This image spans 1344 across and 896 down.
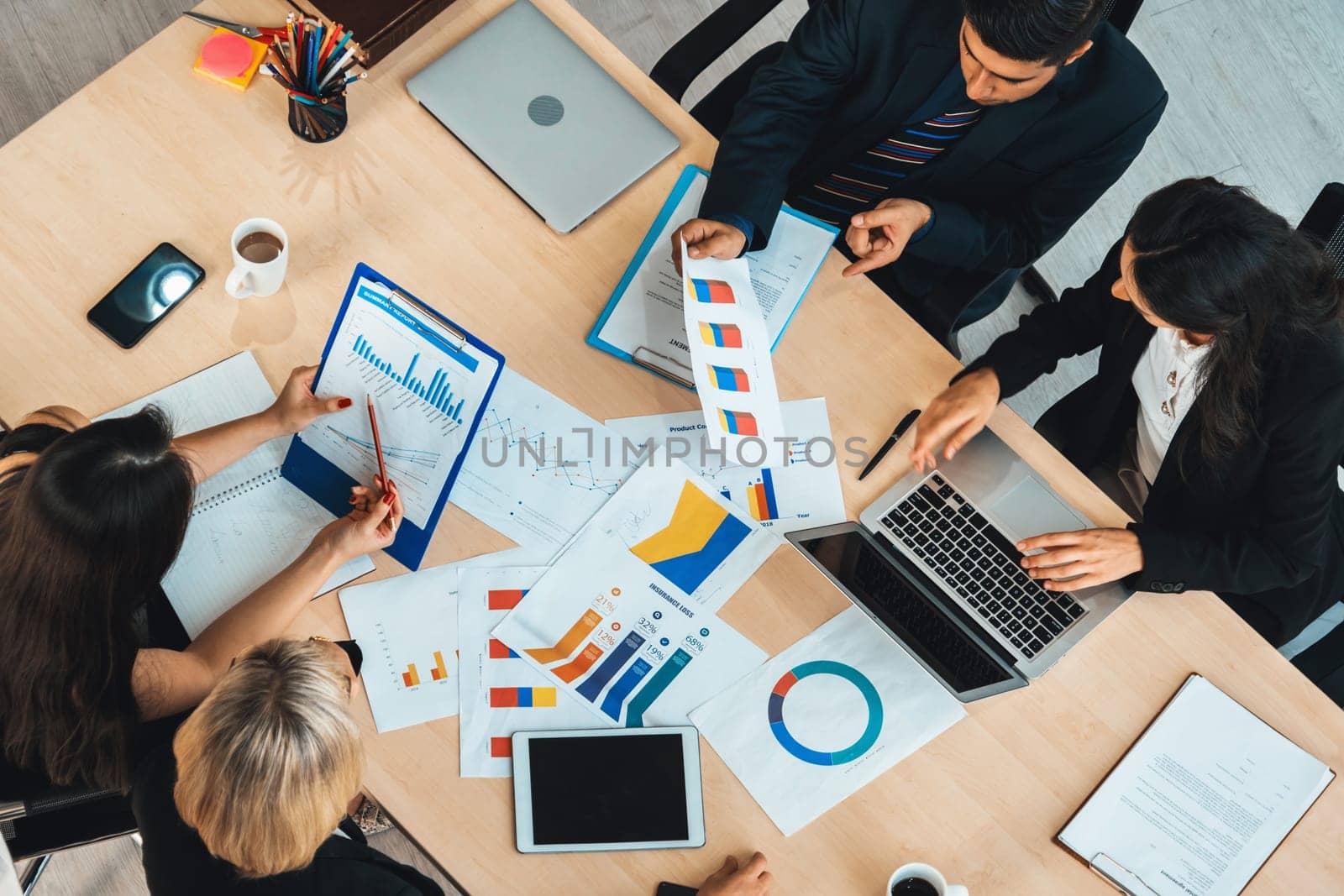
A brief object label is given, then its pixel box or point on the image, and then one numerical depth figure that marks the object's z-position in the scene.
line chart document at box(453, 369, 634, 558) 1.50
